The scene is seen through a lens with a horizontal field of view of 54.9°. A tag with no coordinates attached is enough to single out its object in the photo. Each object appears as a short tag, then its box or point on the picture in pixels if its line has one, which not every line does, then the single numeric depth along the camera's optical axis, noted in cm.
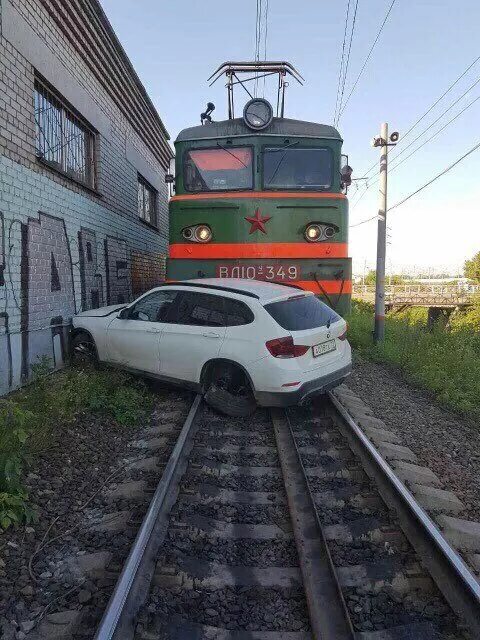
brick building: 592
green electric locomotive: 718
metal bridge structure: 4129
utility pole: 1184
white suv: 511
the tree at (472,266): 7081
